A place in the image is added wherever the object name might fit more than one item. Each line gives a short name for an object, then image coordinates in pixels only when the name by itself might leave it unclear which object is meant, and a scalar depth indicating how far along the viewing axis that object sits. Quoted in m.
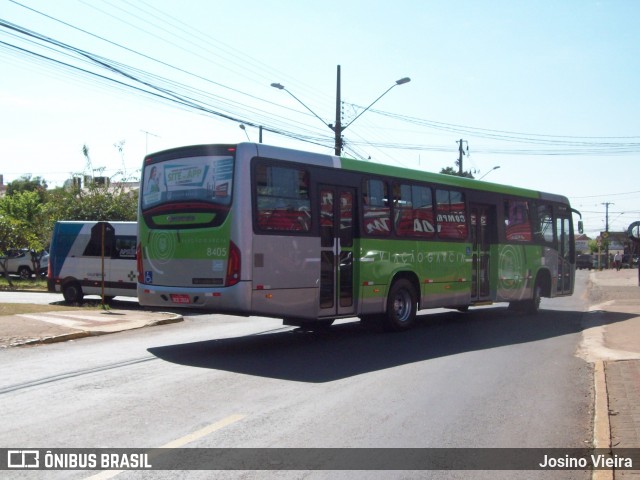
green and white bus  10.79
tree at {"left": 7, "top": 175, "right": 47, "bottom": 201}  76.90
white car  38.19
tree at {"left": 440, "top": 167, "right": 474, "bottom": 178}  63.42
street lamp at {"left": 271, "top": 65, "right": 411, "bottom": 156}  26.36
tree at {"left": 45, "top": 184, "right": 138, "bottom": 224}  34.50
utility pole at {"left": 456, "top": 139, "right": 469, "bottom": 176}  50.50
